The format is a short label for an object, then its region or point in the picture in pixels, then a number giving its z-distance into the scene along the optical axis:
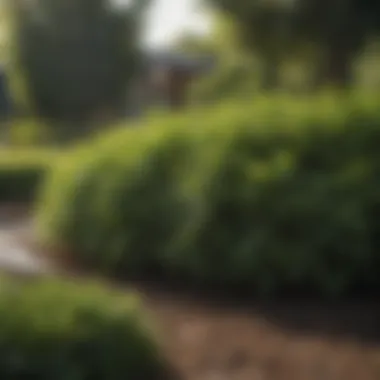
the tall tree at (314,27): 25.04
